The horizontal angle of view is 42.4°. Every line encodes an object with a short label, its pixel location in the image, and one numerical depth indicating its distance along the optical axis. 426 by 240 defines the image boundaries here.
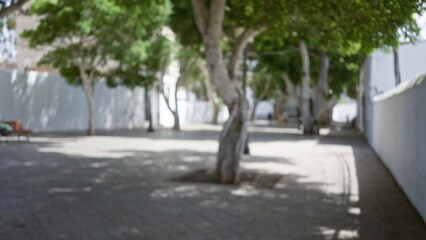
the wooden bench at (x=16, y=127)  18.00
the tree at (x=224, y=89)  9.96
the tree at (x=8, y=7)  6.91
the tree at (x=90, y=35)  19.19
